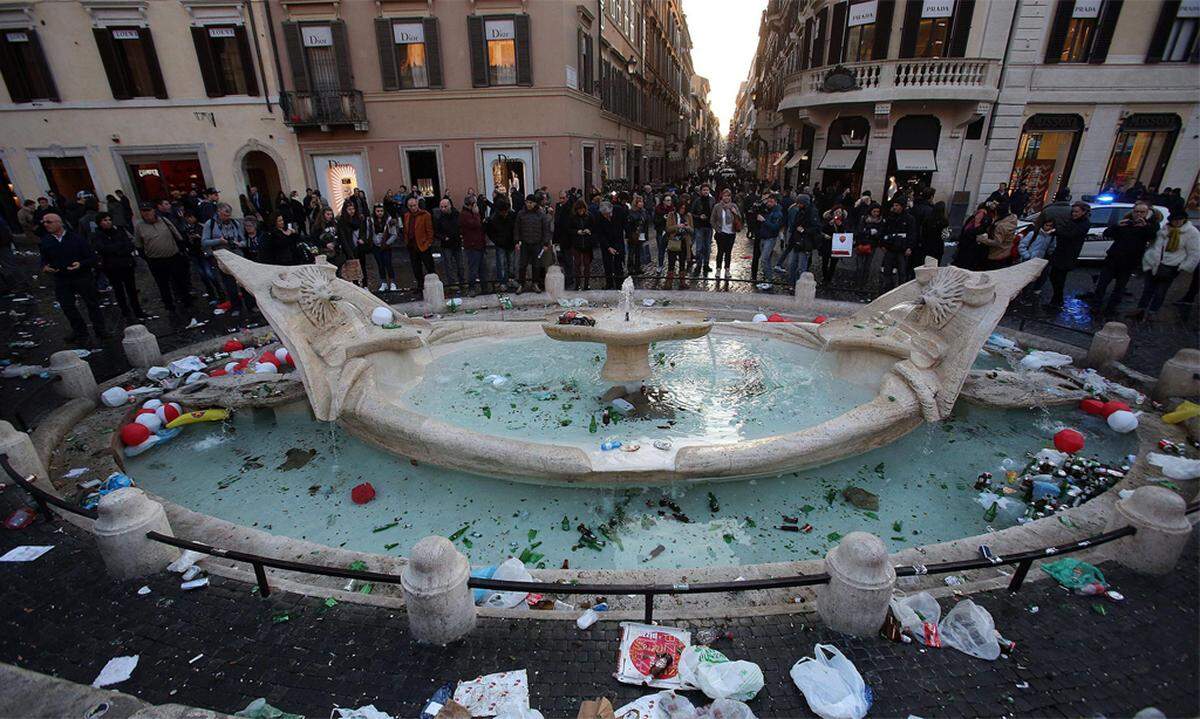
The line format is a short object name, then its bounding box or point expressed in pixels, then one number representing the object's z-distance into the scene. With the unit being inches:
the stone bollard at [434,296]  378.0
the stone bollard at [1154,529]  140.4
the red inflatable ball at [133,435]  223.5
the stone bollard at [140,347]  282.0
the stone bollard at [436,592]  121.8
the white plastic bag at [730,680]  112.3
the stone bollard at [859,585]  123.3
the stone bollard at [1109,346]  279.6
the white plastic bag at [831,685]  109.0
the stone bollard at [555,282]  389.4
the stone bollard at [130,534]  141.3
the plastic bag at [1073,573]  142.4
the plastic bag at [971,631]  122.9
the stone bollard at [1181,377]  243.4
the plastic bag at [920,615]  127.6
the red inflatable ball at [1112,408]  236.6
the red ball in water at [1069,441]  211.3
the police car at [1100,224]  496.7
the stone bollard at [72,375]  245.3
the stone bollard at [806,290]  378.3
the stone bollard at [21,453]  179.5
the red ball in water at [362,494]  191.9
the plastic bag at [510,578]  143.5
